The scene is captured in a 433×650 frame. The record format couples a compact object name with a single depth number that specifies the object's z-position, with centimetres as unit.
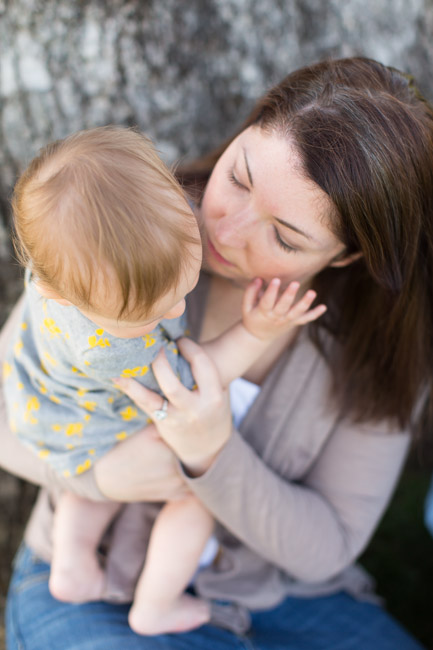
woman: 131
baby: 106
